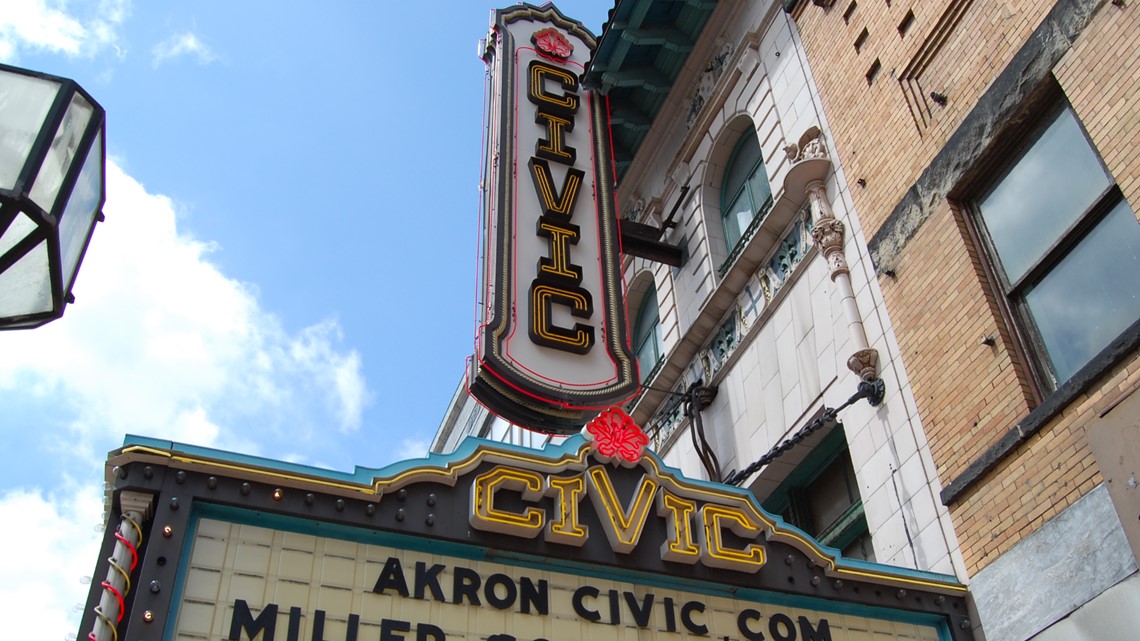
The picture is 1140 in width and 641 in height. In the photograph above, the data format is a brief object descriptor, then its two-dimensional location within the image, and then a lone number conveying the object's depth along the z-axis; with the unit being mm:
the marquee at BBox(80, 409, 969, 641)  7262
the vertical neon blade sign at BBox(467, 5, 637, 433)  11625
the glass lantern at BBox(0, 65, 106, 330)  3510
